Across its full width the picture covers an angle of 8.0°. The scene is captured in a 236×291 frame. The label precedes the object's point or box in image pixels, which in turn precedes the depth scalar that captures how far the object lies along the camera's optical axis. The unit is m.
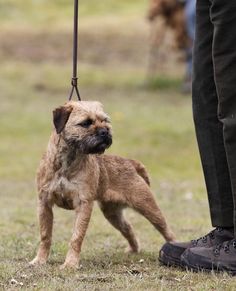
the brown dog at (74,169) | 11.75
